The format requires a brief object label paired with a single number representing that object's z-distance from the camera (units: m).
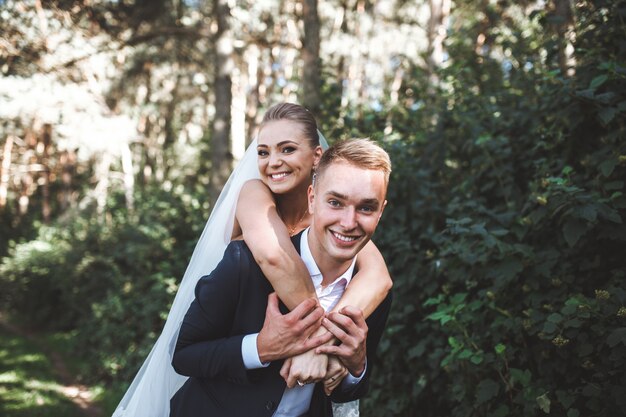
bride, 1.81
